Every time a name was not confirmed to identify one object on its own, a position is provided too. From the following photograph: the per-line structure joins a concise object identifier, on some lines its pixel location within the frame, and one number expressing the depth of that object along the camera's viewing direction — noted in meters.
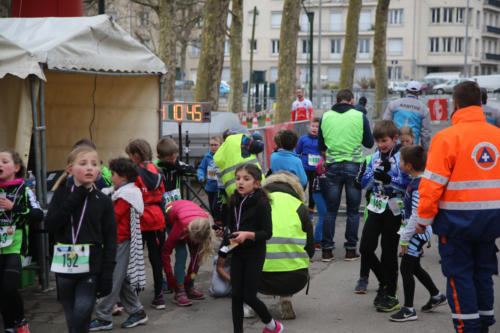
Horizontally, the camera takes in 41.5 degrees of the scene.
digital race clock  10.50
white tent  6.94
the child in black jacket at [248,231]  5.29
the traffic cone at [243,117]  25.12
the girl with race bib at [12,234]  5.41
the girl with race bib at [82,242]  4.75
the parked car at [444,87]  59.60
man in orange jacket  4.88
